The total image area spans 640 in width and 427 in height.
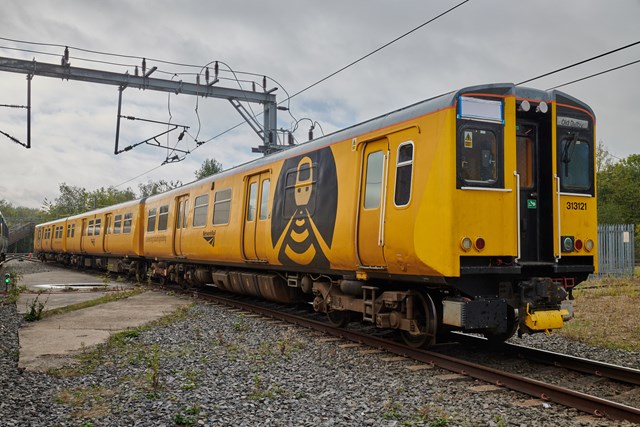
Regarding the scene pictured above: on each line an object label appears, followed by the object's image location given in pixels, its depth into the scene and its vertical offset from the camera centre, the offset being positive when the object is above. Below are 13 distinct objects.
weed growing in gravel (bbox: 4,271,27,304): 13.56 -1.01
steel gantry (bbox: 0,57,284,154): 17.19 +5.70
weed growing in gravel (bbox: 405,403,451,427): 4.79 -1.28
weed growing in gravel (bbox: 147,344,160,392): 5.86 -1.26
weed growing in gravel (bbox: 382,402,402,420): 5.00 -1.30
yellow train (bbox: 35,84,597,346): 6.58 +0.73
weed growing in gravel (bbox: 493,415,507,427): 4.73 -1.26
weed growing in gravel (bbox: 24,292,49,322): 10.70 -1.16
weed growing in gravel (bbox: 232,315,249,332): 9.63 -1.10
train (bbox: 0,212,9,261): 33.41 +0.94
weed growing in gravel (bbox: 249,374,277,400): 5.60 -1.30
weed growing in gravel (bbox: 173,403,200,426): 4.81 -1.36
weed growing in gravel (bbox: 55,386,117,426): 5.03 -1.38
